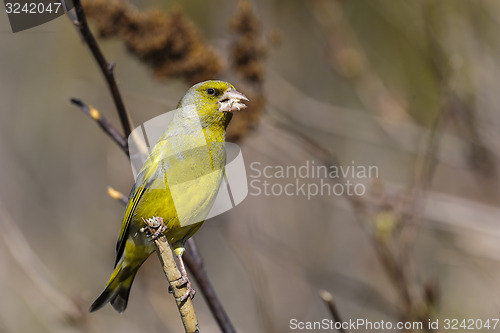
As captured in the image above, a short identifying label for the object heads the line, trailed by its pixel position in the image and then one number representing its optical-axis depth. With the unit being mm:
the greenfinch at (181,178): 5750
